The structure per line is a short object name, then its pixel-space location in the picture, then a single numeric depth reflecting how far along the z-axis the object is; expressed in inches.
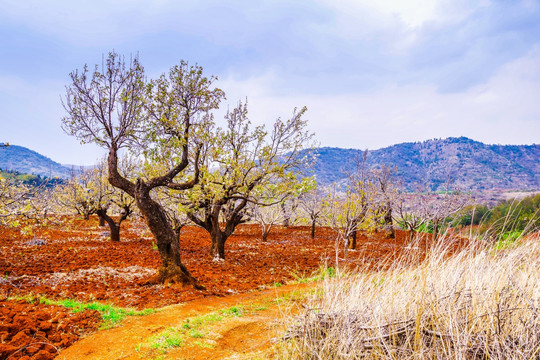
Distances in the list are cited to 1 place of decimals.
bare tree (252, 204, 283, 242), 966.6
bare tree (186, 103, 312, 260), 528.7
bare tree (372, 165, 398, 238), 941.2
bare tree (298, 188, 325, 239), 1088.0
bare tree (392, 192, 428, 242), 894.8
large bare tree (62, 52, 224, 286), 401.1
